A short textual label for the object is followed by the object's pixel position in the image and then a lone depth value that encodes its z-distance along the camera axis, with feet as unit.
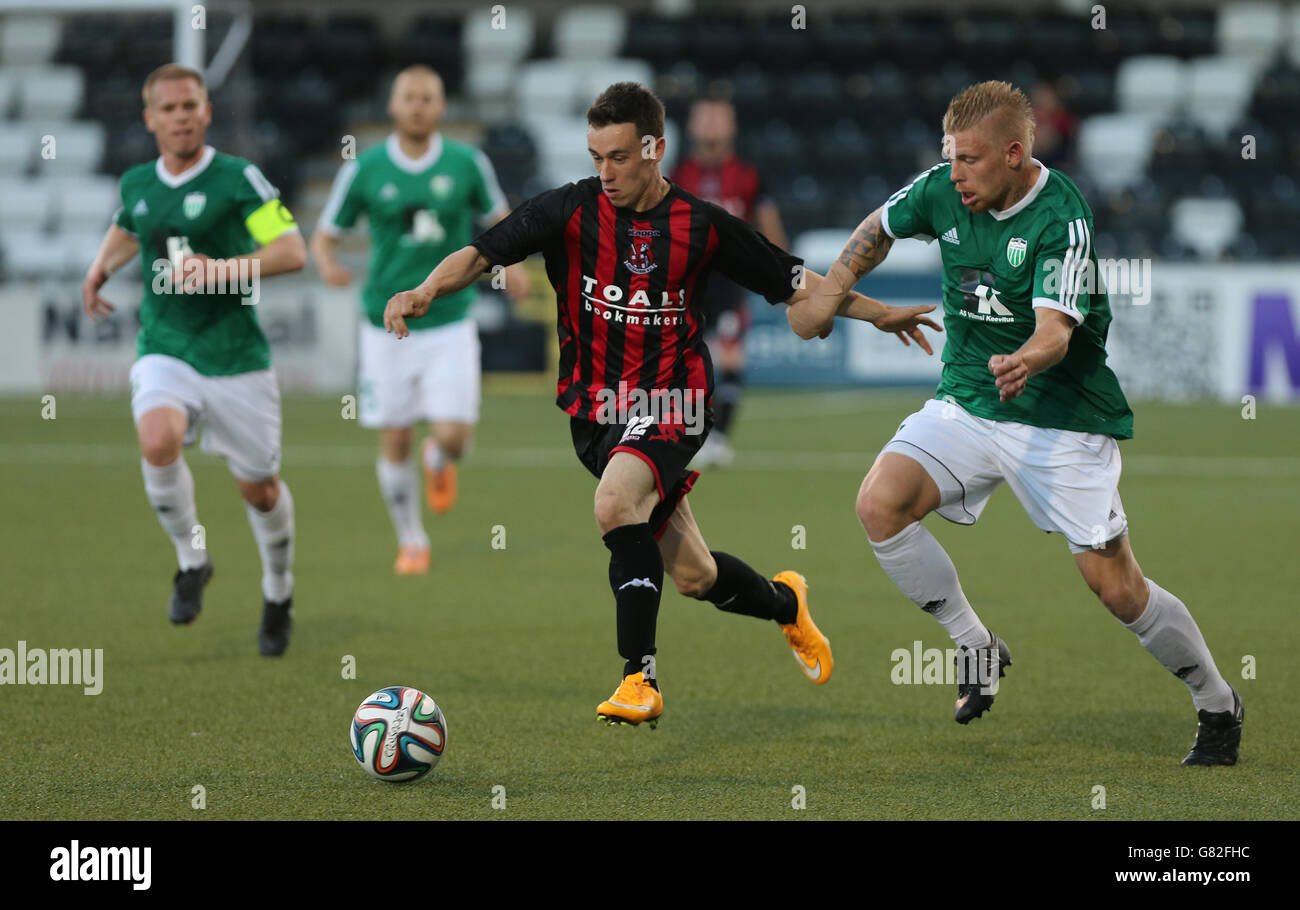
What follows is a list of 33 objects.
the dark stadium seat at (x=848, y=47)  77.10
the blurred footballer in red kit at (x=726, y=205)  40.37
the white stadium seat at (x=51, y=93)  70.79
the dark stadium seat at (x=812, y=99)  74.84
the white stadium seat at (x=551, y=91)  76.95
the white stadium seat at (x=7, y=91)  73.72
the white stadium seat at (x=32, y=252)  67.31
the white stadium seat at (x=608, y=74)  74.84
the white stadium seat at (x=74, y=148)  71.56
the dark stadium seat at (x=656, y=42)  76.54
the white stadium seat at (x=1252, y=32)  77.10
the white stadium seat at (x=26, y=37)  74.10
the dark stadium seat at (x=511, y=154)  70.95
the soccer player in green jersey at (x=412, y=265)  28.94
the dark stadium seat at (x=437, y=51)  77.92
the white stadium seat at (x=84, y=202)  68.74
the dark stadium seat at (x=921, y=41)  76.33
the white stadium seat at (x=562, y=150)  72.33
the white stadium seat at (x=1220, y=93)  73.82
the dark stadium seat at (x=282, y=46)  76.79
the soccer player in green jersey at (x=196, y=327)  21.42
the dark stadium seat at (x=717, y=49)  76.28
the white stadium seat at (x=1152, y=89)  74.23
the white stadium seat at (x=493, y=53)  78.54
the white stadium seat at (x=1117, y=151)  70.79
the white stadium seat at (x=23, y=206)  70.28
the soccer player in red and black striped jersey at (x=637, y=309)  16.47
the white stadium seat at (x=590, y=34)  78.95
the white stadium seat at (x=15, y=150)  70.90
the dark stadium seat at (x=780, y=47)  76.69
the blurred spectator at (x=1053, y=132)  63.77
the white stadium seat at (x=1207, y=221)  67.97
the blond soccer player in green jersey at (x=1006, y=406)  15.74
